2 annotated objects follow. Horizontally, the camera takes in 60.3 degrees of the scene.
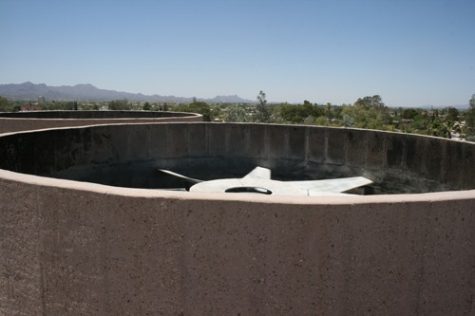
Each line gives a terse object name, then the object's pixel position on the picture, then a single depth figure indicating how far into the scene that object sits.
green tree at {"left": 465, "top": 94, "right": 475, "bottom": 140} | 68.06
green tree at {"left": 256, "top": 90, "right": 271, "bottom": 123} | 50.84
